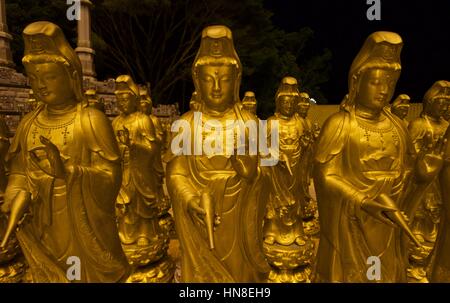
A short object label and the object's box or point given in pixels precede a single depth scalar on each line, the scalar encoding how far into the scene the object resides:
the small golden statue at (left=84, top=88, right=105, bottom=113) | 3.72
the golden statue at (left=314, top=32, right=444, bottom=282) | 2.21
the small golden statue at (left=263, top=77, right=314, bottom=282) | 3.77
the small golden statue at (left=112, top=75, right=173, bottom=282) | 3.63
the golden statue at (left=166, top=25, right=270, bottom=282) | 2.22
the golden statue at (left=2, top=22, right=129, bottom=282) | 2.17
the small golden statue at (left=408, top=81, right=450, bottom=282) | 3.13
